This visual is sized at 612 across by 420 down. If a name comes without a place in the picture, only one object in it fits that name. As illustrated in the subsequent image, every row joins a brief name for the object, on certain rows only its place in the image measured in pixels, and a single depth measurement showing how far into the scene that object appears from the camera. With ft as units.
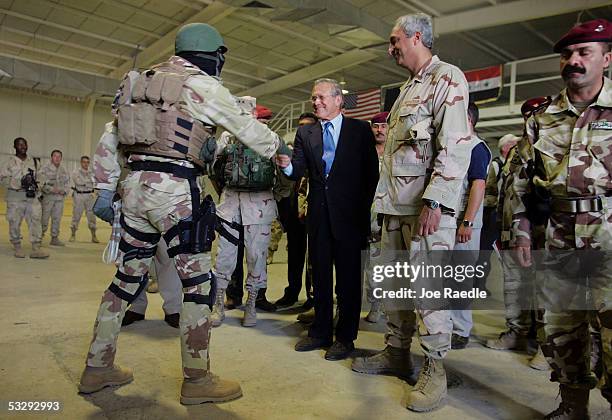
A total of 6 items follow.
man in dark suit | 8.97
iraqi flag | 30.58
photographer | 20.39
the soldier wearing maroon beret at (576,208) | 5.70
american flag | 35.91
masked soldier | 6.48
